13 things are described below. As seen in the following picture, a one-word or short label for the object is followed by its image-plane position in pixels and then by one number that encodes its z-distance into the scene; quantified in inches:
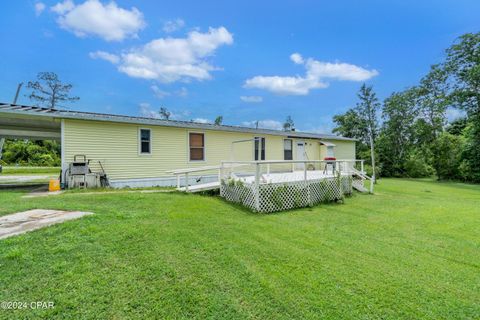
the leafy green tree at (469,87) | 698.8
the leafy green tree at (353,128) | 1027.2
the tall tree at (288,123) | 1795.0
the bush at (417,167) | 876.6
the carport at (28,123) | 306.5
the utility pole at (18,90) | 868.5
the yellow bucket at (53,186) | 322.7
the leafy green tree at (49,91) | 1121.4
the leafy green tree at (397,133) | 885.2
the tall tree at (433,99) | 788.0
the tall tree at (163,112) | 1740.9
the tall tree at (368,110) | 1007.9
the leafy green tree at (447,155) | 767.1
